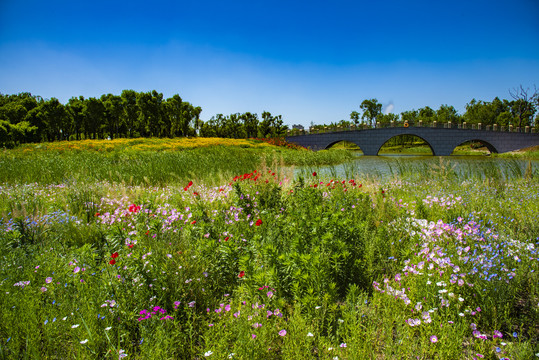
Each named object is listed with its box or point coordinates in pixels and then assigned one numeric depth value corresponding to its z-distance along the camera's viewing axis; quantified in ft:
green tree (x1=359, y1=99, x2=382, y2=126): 247.29
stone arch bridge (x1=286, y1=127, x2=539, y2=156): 136.77
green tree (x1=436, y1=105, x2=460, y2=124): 220.43
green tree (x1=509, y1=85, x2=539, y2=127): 179.32
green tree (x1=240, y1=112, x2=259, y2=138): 186.80
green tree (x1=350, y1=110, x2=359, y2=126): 259.39
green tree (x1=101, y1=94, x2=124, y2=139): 151.94
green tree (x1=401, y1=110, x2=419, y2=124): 245.53
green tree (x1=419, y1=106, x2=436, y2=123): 238.68
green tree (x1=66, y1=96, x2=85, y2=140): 150.51
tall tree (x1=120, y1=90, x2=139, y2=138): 149.38
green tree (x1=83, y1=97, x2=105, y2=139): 143.71
